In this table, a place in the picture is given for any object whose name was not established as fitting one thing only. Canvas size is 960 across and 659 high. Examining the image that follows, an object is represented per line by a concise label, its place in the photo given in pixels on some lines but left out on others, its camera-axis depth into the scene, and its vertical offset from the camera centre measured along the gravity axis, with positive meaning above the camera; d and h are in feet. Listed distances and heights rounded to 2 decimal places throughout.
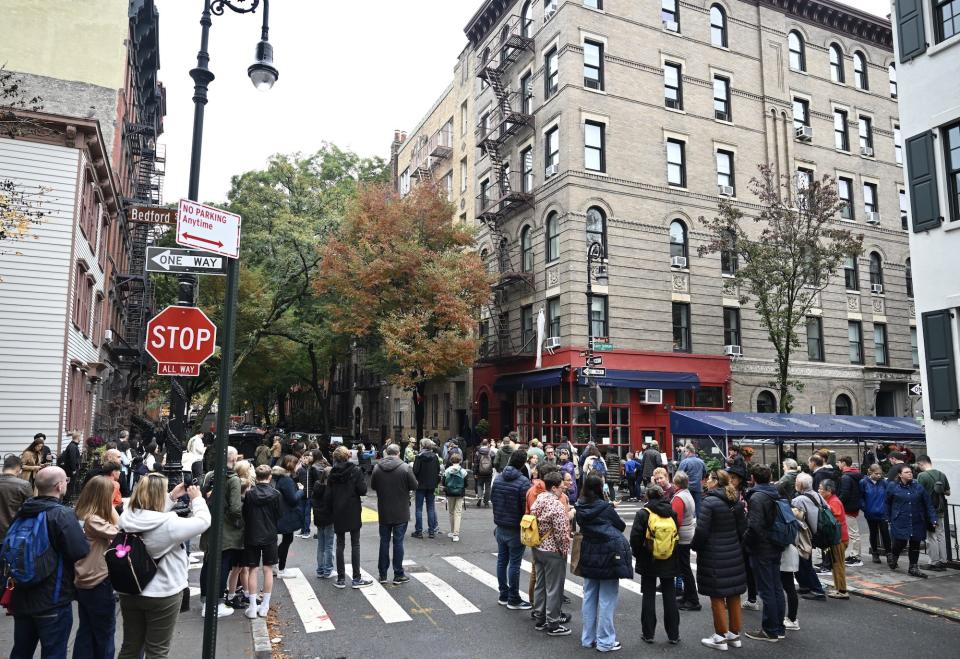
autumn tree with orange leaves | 90.48 +19.34
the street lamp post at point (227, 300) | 17.13 +3.61
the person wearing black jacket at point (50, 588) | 16.85 -4.11
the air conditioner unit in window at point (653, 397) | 88.58 +3.46
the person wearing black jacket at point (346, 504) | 32.53 -3.87
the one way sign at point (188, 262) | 20.30 +4.88
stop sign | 23.34 +2.93
